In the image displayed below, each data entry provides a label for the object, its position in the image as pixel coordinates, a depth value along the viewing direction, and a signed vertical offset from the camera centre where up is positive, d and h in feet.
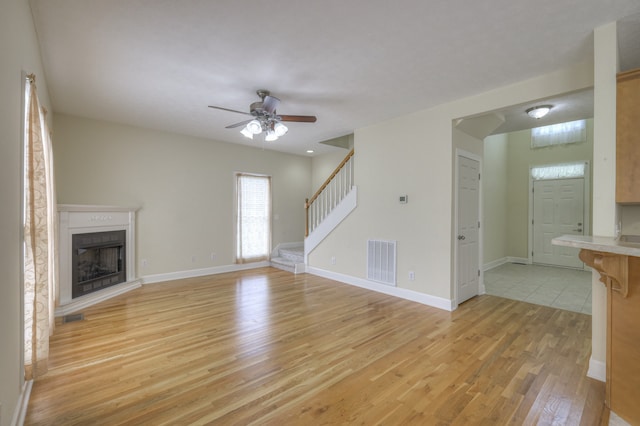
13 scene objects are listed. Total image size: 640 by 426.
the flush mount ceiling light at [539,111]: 12.09 +4.49
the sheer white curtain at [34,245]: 6.55 -0.83
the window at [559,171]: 20.84 +3.24
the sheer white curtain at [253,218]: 21.04 -0.47
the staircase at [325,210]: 17.94 +0.13
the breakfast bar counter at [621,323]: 5.94 -2.48
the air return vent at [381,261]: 15.10 -2.74
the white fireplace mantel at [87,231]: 12.61 -1.07
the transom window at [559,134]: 20.47 +6.03
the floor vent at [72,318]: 11.51 -4.46
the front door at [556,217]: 20.88 -0.33
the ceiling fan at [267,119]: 10.83 +3.83
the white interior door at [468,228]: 13.43 -0.80
